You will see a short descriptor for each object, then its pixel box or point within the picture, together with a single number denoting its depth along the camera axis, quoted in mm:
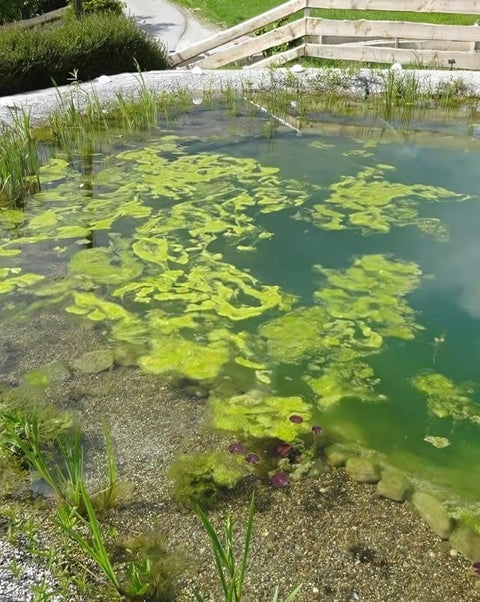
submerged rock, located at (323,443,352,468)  2658
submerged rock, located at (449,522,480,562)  2237
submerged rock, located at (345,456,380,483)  2576
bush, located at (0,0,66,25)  13734
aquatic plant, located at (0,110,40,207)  5113
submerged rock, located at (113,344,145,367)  3285
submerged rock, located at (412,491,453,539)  2336
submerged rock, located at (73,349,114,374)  3232
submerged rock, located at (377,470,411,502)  2484
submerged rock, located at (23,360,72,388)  3133
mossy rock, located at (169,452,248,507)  2459
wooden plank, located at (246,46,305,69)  9359
